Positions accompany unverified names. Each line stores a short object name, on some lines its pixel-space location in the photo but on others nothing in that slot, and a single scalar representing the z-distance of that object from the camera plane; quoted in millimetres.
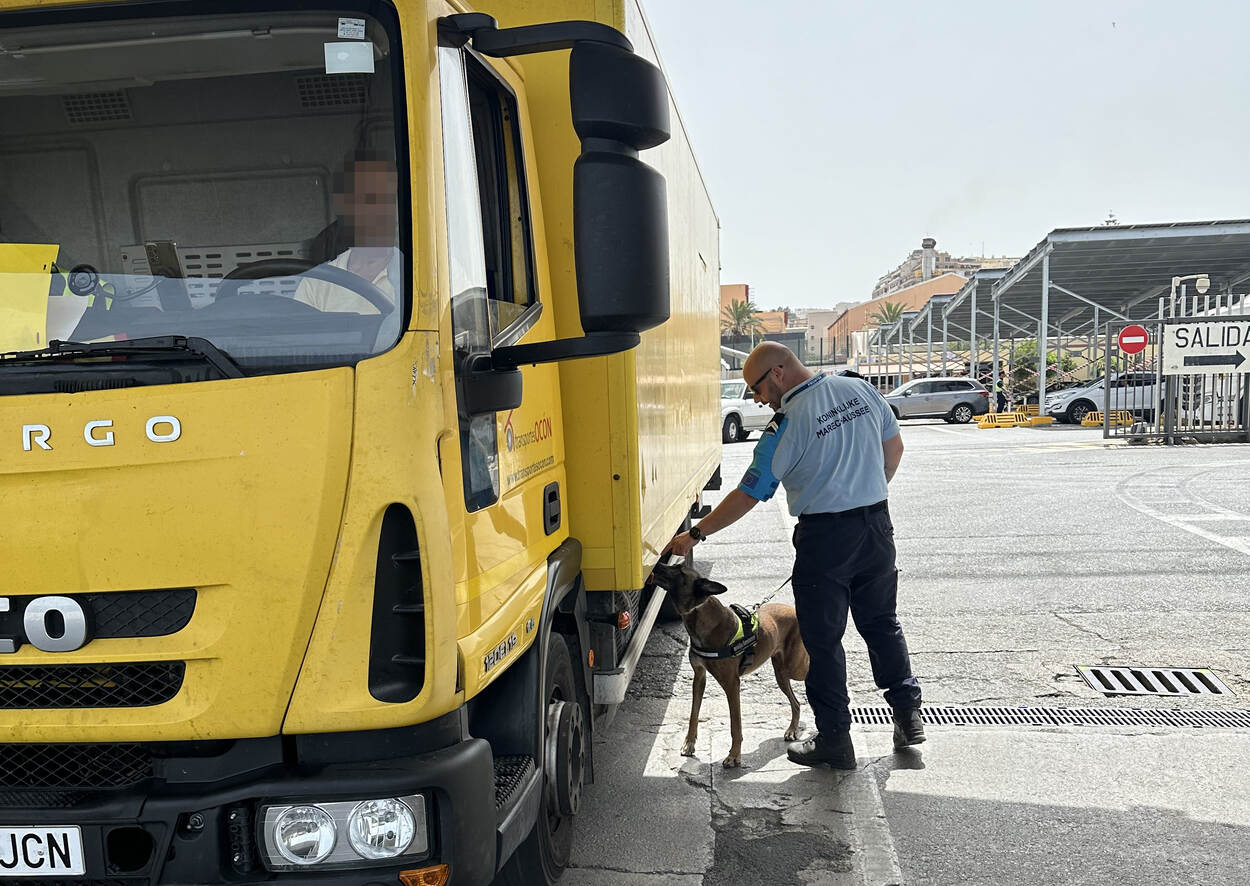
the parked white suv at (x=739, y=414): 25344
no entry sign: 21594
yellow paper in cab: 2330
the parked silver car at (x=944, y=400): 33188
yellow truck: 2143
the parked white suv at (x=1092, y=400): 28156
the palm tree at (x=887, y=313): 89438
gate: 20000
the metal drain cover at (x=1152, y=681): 5270
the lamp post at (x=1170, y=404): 20609
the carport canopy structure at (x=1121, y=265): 24734
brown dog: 4500
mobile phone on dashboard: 2379
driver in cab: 2285
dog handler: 4387
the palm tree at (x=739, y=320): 95812
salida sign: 19922
